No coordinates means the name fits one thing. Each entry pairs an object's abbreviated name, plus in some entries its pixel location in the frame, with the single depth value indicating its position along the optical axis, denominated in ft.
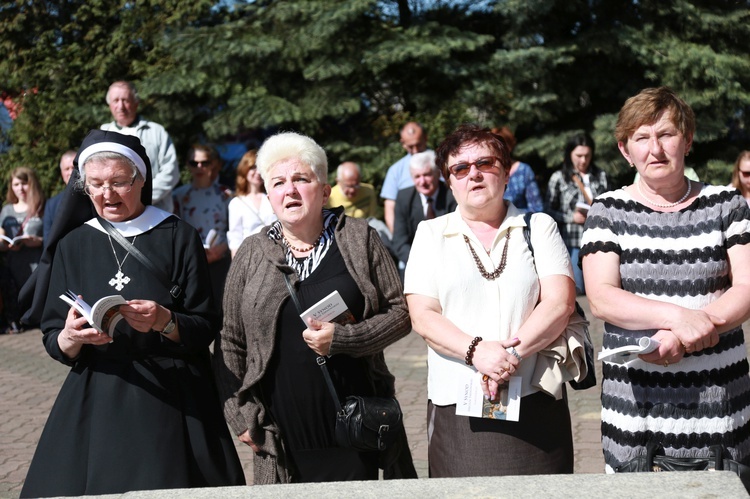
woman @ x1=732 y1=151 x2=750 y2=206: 30.76
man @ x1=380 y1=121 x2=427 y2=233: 34.01
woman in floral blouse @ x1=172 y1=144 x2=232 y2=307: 30.81
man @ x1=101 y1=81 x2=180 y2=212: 29.17
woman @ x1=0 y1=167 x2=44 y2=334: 37.37
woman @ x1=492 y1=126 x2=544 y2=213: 35.12
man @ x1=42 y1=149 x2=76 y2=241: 30.60
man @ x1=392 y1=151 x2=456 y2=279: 29.91
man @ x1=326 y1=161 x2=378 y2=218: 33.04
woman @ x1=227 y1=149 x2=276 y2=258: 28.66
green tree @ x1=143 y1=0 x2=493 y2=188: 46.32
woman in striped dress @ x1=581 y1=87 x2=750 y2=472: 11.74
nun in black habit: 12.49
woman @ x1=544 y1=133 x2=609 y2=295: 36.99
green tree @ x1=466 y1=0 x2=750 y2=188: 46.47
